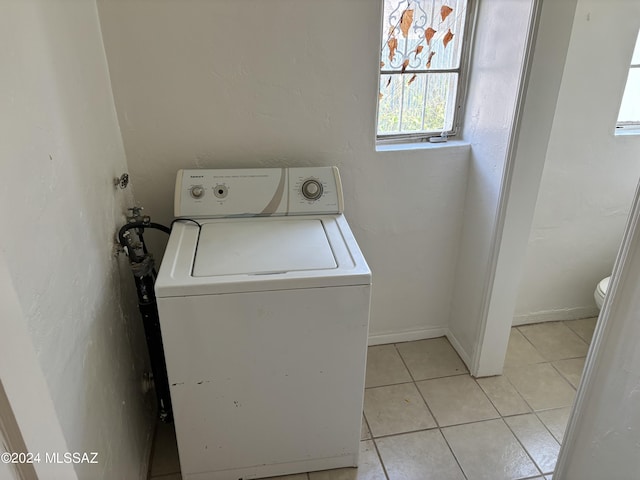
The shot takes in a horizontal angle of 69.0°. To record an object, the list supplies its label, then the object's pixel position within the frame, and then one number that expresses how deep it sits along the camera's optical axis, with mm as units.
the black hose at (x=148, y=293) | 1437
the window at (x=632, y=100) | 1958
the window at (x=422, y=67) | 1745
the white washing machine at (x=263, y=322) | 1250
